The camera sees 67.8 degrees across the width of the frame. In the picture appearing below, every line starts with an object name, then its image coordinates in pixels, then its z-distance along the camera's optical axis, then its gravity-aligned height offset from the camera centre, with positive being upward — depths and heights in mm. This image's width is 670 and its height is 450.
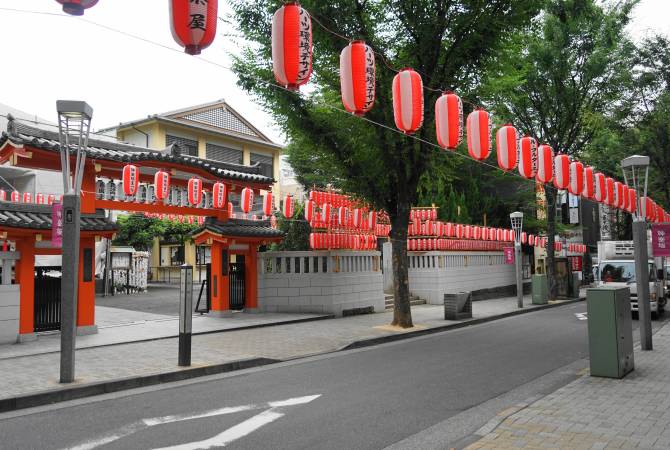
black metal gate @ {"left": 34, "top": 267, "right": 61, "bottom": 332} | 12680 -936
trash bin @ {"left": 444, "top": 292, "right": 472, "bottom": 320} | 17219 -1760
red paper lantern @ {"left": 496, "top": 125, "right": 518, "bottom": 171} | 12996 +2863
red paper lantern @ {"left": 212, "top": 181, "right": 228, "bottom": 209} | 16859 +2245
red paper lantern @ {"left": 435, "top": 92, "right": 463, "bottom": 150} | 10992 +3016
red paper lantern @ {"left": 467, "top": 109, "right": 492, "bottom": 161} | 11820 +2922
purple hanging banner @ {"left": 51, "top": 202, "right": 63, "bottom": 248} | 10531 +843
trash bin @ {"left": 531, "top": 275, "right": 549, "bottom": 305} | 23578 -1688
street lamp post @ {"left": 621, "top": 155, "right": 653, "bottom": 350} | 10305 +87
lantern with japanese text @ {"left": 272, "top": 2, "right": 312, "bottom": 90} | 7770 +3351
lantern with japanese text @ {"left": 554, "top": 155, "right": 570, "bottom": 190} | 15406 +2592
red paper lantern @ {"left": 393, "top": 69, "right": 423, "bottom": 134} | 10141 +3201
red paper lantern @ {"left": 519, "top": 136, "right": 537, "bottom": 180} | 13812 +2730
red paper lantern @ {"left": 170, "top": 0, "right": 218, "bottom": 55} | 6328 +3063
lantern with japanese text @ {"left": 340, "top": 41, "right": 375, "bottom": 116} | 9070 +3319
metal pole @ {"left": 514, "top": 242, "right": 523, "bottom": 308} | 22172 -776
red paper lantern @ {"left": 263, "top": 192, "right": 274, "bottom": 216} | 19736 +2286
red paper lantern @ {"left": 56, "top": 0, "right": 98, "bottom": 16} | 4988 +2609
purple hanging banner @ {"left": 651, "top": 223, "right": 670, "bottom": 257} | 11008 +286
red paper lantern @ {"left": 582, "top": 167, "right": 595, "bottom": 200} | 16672 +2366
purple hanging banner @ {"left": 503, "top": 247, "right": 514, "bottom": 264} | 24016 +69
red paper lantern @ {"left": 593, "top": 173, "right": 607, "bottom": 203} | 17578 +2309
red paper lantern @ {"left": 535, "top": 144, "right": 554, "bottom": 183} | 14594 +2662
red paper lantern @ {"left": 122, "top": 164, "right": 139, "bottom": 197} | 14383 +2441
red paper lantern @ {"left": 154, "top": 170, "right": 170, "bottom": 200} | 15414 +2421
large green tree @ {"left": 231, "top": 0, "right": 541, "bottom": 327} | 12992 +5318
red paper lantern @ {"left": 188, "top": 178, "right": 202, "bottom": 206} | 16234 +2325
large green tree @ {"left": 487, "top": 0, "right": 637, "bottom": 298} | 22766 +8488
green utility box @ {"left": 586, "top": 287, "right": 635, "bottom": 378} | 7992 -1281
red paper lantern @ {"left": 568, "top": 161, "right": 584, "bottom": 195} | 15875 +2430
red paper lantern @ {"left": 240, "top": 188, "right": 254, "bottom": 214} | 17953 +2209
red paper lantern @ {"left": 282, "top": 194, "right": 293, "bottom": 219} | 19891 +2137
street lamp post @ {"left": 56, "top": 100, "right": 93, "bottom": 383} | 7957 +424
